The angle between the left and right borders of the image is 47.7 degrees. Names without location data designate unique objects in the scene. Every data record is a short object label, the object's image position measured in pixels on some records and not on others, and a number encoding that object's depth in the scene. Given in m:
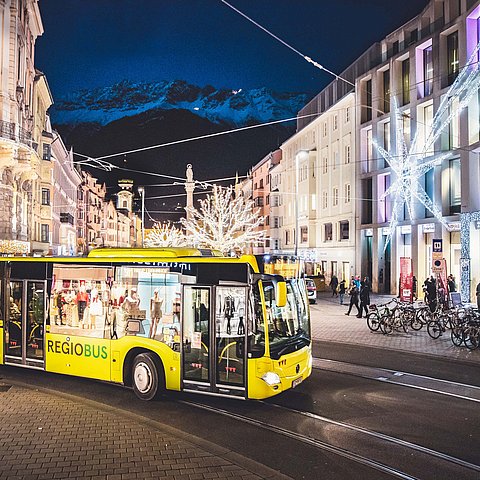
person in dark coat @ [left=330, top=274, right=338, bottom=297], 39.06
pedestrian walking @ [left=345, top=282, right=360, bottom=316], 26.78
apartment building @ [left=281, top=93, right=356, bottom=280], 46.19
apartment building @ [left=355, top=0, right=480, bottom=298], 30.12
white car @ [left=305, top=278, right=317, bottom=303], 32.62
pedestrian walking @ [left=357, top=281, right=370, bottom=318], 25.34
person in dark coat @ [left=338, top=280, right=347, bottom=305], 33.53
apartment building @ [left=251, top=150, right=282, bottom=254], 73.44
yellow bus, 9.77
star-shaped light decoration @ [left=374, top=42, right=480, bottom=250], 29.87
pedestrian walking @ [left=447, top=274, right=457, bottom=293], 28.54
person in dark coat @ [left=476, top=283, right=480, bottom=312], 20.69
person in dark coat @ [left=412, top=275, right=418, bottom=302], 35.12
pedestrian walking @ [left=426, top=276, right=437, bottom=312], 24.34
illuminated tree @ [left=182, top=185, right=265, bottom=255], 47.76
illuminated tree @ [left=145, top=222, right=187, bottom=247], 78.06
